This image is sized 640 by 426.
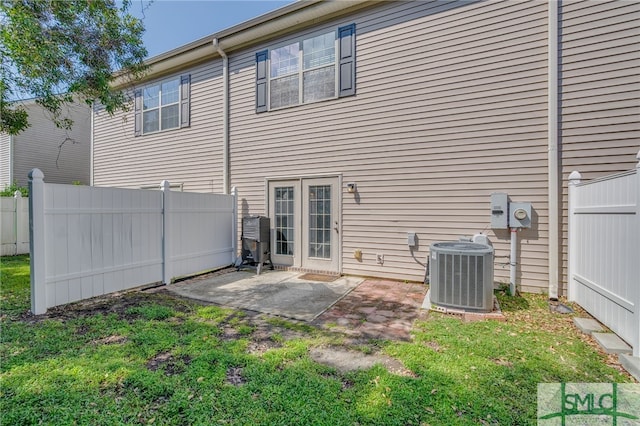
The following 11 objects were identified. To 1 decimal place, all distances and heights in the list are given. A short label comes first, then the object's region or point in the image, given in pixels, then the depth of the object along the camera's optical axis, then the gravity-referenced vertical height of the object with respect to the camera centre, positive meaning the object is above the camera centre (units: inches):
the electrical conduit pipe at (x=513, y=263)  182.2 -31.7
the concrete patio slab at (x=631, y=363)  93.6 -49.8
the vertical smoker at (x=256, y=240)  252.7 -25.7
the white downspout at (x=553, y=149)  175.9 +37.3
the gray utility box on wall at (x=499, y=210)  184.2 +0.8
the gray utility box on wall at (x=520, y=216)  180.2 -2.8
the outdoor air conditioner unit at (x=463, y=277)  149.6 -34.1
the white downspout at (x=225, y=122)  291.4 +87.2
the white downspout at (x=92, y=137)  392.8 +97.4
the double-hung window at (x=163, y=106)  319.3 +118.0
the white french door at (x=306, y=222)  243.3 -9.9
